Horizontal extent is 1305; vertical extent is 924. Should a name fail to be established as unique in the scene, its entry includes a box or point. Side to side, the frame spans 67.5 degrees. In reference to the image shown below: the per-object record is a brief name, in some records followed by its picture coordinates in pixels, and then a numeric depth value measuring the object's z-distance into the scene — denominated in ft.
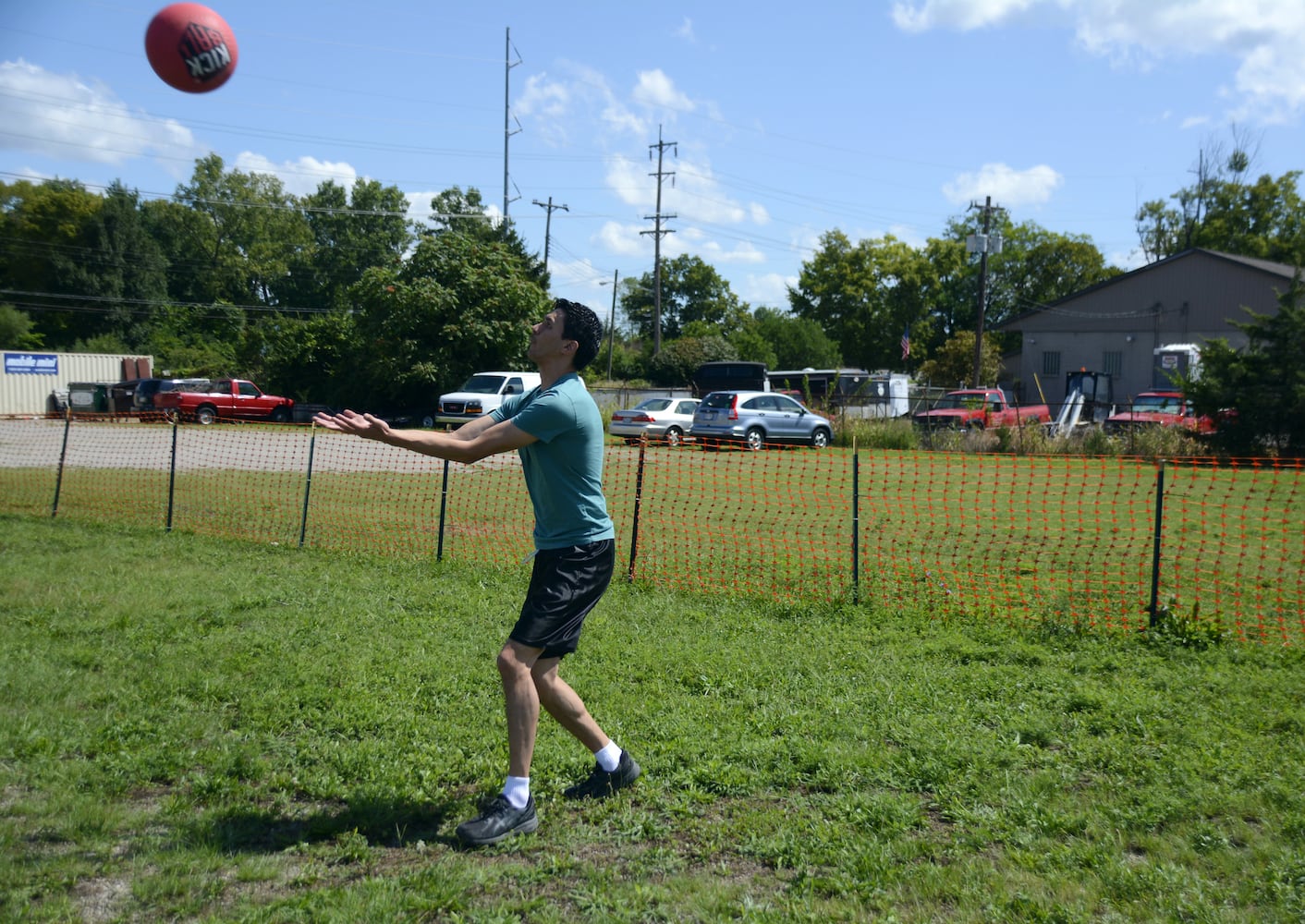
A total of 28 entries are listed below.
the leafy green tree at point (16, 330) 167.53
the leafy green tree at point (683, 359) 168.45
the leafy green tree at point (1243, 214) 200.64
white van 87.56
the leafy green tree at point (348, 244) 246.27
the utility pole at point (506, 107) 160.25
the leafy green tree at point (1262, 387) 67.62
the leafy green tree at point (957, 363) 176.35
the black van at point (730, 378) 125.29
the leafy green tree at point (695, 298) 281.33
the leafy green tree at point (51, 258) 188.85
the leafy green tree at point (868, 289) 221.87
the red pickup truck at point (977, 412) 90.12
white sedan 88.89
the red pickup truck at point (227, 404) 101.86
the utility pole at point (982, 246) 117.60
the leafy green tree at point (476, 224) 137.28
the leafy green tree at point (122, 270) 189.67
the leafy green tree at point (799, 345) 209.67
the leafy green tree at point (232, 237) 229.04
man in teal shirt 12.00
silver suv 86.07
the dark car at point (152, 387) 104.47
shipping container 119.75
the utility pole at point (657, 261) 174.29
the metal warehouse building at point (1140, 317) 137.08
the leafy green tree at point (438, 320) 106.73
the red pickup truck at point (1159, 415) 78.38
